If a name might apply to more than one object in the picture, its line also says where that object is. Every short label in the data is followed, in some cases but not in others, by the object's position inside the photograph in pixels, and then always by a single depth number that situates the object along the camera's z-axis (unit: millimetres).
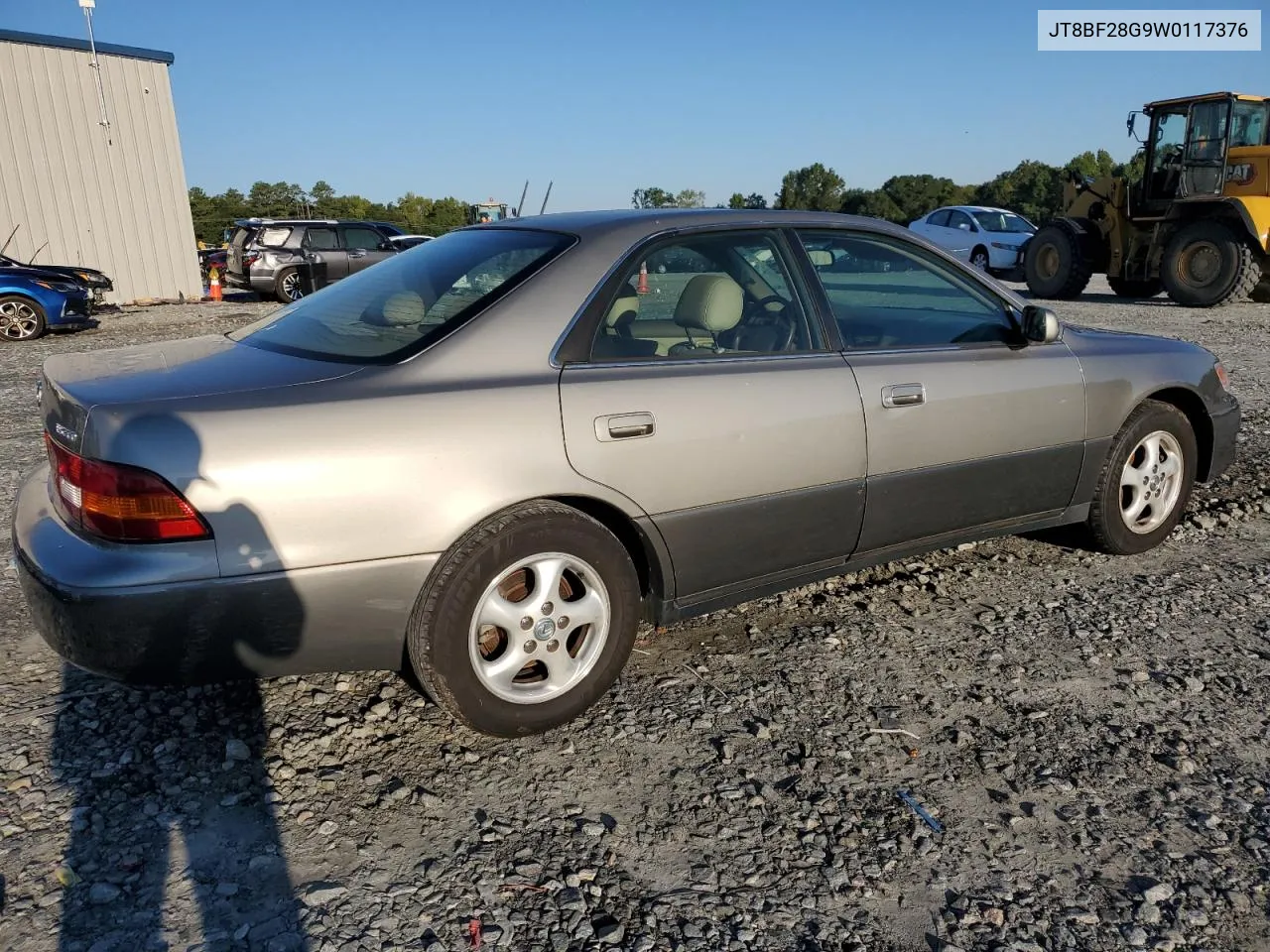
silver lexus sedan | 2322
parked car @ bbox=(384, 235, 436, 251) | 19067
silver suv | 18125
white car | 20469
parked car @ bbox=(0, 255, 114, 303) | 14199
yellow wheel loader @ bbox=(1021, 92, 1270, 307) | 13867
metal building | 17531
